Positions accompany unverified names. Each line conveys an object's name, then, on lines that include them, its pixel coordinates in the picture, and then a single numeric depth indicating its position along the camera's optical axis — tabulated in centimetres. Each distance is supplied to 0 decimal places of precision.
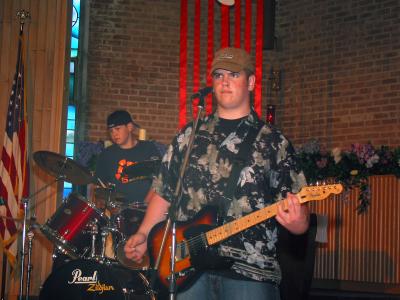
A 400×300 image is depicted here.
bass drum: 636
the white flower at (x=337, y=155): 993
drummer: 870
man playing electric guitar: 408
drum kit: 643
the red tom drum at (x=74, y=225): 718
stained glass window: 1183
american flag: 777
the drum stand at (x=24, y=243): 673
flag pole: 672
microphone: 449
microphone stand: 416
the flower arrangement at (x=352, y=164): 957
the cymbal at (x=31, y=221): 707
